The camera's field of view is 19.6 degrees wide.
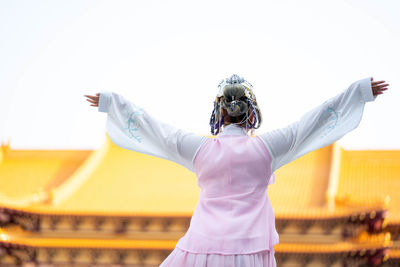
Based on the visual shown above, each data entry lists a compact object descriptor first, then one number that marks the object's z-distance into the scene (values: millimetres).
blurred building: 22696
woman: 5508
